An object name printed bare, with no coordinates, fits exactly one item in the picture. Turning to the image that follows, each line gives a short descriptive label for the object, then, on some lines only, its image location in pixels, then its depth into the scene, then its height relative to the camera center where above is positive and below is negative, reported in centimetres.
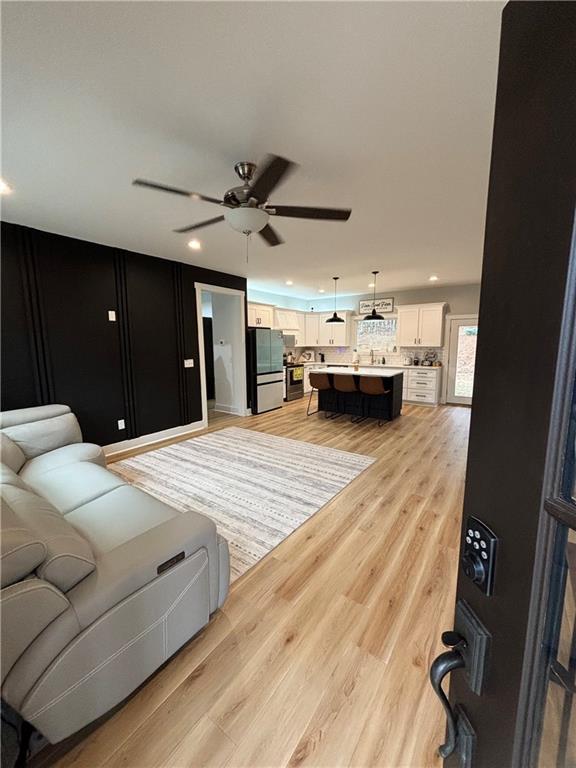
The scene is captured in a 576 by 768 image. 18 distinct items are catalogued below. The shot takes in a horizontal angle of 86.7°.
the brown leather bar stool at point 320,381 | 532 -66
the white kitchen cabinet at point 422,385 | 656 -90
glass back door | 641 -31
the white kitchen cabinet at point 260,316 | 624 +59
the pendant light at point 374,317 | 577 +50
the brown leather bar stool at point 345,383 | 499 -65
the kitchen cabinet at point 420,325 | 645 +40
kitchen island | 508 -100
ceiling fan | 179 +89
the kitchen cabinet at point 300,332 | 795 +31
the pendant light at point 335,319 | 631 +53
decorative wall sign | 729 +92
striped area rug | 237 -141
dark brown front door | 42 -13
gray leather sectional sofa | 92 -96
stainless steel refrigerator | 586 -51
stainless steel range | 705 -87
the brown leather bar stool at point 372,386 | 474 -66
